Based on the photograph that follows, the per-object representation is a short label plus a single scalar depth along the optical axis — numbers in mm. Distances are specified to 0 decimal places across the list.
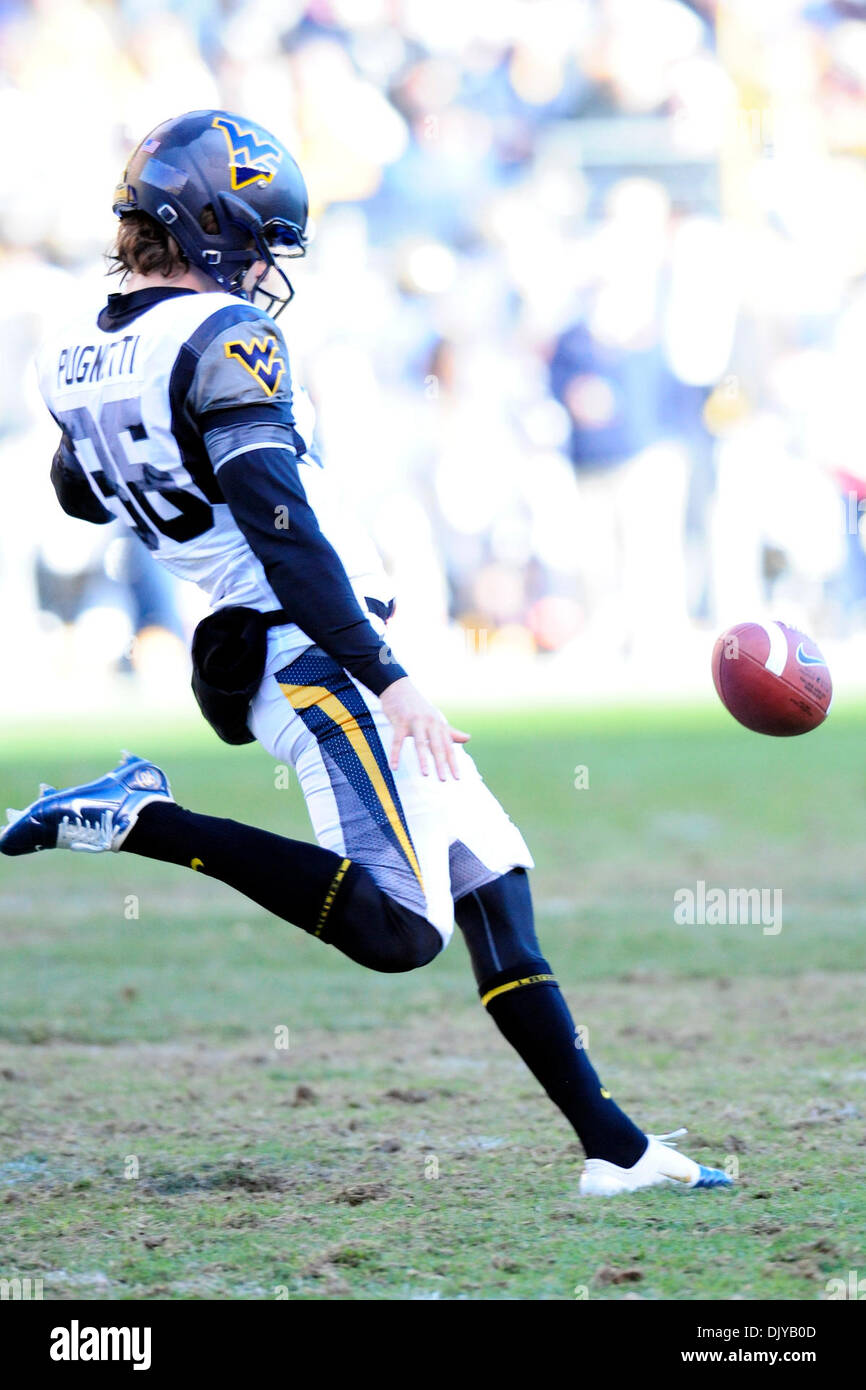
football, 7000
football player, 5664
